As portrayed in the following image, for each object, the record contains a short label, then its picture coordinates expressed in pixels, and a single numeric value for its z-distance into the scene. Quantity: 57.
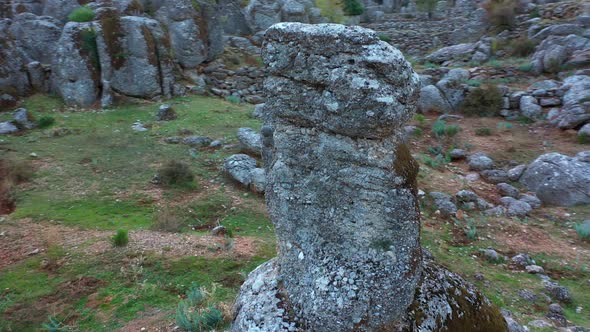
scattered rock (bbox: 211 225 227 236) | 7.90
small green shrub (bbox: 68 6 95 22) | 15.60
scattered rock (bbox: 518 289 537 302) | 6.54
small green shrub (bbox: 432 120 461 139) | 14.59
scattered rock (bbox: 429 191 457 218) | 9.45
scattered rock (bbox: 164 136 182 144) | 12.18
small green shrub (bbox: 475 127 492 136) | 14.70
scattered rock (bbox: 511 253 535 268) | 7.72
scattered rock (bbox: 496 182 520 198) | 10.88
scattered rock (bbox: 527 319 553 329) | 5.62
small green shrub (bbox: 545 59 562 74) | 17.48
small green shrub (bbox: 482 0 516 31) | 22.50
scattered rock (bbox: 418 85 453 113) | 16.94
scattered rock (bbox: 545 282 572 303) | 6.59
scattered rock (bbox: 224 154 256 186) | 9.80
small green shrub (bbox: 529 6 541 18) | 22.62
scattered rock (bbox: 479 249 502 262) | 7.84
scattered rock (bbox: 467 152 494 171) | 12.34
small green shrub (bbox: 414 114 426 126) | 15.73
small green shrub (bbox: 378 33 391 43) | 27.44
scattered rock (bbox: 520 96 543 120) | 15.50
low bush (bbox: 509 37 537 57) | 20.22
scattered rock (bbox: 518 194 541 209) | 10.39
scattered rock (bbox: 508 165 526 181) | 11.76
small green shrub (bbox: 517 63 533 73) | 18.30
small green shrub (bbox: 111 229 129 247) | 7.12
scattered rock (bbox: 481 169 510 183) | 11.72
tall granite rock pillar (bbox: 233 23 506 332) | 3.39
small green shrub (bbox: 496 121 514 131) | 15.05
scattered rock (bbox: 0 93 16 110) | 14.09
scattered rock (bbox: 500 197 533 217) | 9.86
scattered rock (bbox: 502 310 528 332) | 4.49
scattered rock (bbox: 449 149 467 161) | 13.14
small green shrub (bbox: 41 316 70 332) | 5.23
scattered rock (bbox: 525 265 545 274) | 7.50
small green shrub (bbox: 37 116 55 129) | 13.03
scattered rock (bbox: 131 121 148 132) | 13.08
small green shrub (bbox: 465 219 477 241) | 8.59
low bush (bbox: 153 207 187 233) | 7.96
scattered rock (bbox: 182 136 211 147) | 12.10
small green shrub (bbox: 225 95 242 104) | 17.38
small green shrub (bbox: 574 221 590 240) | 8.72
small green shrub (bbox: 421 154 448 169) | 12.03
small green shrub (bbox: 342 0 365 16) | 33.22
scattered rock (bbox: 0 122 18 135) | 12.34
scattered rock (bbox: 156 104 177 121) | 14.21
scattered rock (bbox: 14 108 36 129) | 12.85
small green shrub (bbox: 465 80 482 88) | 17.27
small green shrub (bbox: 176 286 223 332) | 4.71
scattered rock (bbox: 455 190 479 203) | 10.16
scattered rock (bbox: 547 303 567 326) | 5.91
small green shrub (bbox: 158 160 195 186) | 9.77
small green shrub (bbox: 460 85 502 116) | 16.28
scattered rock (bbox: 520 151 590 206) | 10.30
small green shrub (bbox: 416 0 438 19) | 32.97
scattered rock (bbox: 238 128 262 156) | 11.24
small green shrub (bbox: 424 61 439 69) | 20.73
